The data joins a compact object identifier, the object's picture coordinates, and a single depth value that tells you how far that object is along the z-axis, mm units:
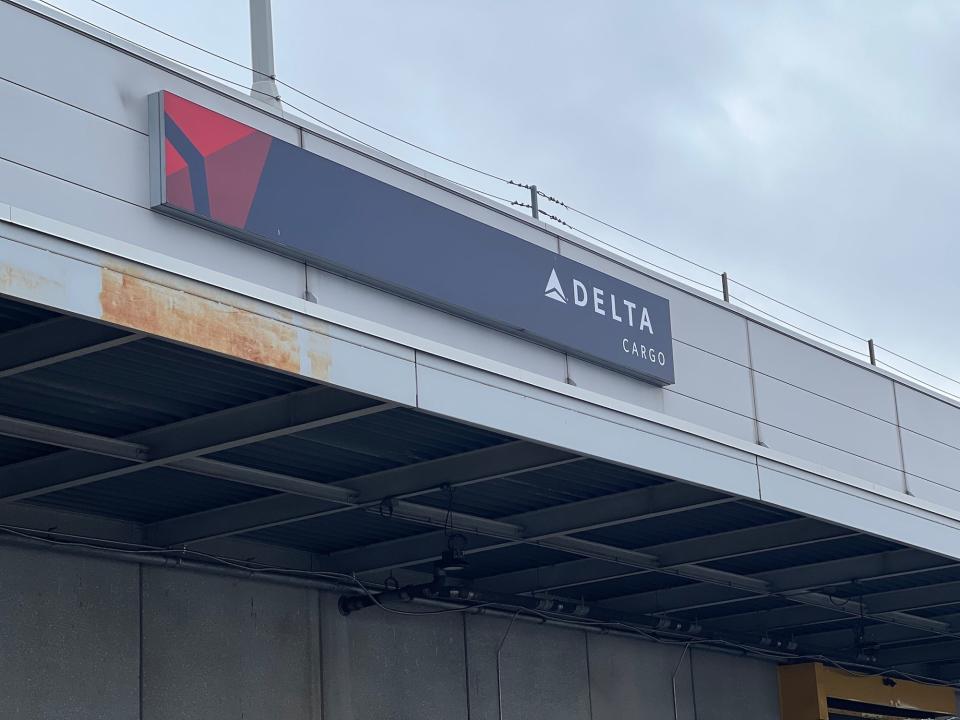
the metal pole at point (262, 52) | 12211
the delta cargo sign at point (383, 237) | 10391
